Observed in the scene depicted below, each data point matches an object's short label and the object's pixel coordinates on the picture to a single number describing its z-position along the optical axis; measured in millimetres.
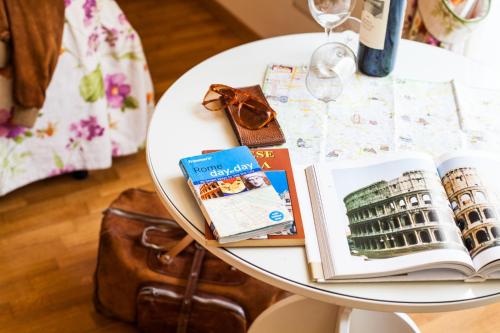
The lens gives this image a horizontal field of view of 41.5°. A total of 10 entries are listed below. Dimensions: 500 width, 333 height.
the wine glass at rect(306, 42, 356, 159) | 1217
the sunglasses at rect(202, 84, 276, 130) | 1154
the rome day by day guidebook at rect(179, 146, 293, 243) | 929
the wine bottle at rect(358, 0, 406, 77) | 1198
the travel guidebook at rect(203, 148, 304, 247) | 932
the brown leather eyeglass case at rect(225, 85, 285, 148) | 1111
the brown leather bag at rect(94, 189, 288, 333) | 1364
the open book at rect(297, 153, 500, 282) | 884
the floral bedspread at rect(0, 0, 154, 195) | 1795
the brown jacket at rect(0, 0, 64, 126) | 1649
